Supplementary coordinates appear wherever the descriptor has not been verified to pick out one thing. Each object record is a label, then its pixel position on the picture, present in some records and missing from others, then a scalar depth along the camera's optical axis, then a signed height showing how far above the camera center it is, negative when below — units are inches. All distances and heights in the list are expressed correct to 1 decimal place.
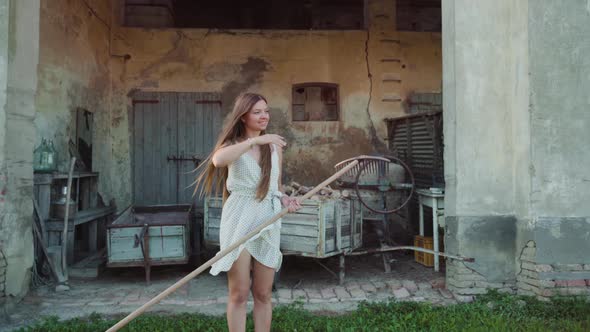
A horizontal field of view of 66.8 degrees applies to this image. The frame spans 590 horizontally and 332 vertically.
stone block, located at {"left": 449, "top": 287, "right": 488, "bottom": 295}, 184.1 -47.0
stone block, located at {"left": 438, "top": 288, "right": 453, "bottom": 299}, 187.7 -49.6
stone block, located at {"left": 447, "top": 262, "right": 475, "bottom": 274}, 185.0 -38.1
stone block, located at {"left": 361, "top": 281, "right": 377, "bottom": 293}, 199.9 -50.4
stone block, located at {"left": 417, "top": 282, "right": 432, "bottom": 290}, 198.8 -49.1
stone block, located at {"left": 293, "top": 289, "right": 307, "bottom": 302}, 188.5 -51.3
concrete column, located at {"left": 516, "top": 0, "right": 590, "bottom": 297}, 174.9 +11.4
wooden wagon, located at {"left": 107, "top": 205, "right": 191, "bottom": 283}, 216.4 -32.7
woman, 111.3 -7.7
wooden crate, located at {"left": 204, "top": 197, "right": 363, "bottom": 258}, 203.9 -24.7
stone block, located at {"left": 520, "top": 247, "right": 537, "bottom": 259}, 176.4 -30.0
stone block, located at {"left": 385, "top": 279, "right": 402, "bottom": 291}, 201.8 -49.4
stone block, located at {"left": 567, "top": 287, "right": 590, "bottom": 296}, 173.3 -44.3
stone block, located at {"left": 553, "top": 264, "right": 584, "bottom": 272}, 174.4 -35.2
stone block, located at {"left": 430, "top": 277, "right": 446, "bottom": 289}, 199.7 -48.3
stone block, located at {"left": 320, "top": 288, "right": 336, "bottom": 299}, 193.2 -51.4
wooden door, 324.2 +27.4
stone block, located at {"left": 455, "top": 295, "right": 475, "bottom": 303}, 181.8 -49.6
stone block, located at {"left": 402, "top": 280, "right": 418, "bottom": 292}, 198.0 -49.2
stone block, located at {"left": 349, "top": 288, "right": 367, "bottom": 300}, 189.9 -51.0
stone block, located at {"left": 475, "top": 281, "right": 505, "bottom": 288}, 183.9 -44.2
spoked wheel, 236.5 -2.7
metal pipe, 184.1 -33.7
